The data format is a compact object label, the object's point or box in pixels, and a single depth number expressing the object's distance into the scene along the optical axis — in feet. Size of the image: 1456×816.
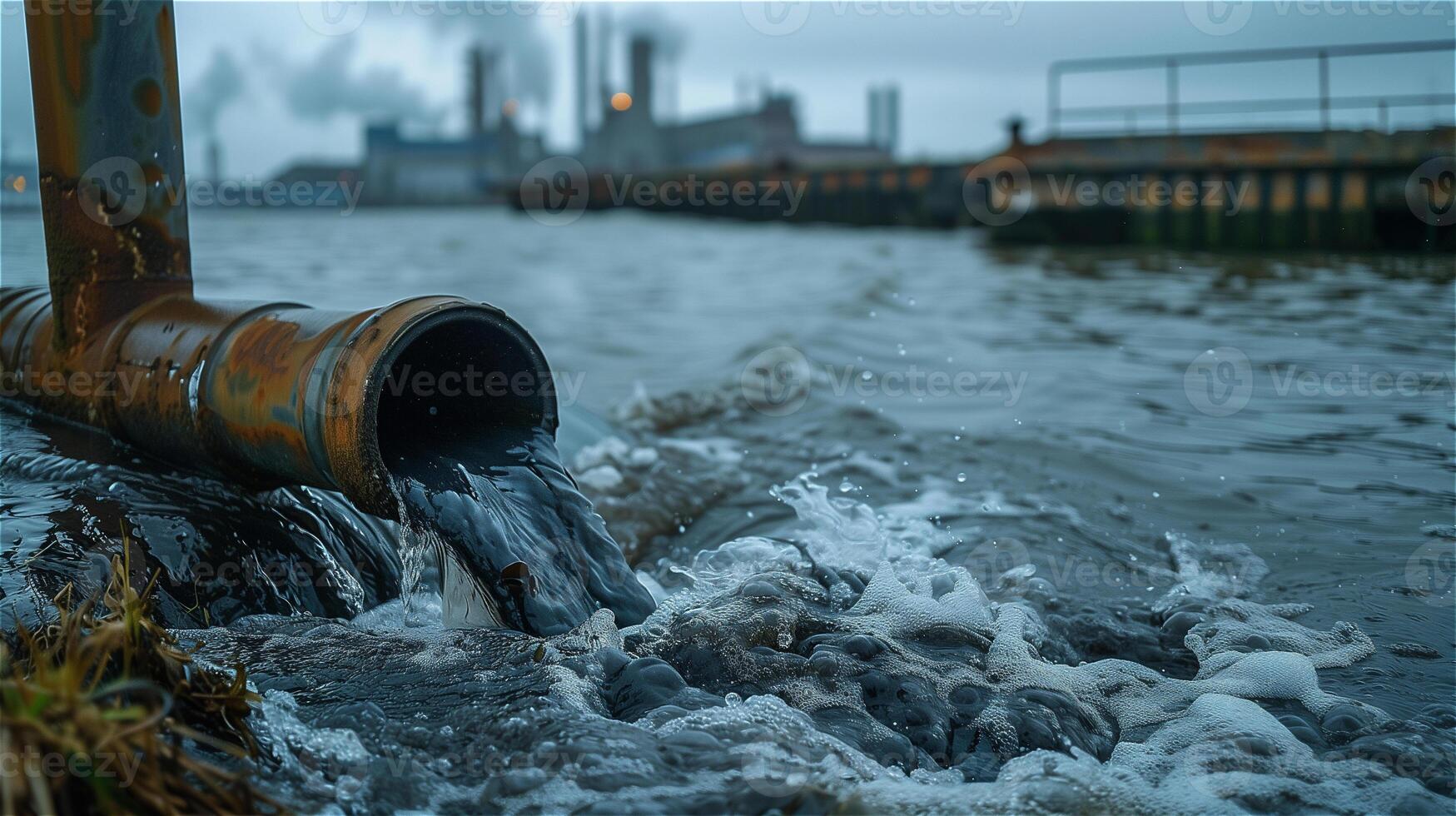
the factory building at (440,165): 395.96
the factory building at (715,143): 337.31
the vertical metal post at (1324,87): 61.74
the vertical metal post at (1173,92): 65.77
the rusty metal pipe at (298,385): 8.56
